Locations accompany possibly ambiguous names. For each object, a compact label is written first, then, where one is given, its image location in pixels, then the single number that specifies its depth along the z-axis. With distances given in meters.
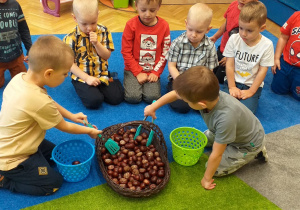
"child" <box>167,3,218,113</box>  2.08
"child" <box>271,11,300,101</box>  2.41
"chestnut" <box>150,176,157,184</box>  1.63
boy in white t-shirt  2.03
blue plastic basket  1.60
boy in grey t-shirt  1.36
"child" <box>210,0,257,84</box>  2.45
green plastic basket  1.75
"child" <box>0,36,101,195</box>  1.33
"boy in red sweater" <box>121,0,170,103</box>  2.26
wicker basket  1.53
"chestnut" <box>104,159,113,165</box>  1.69
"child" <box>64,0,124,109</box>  2.07
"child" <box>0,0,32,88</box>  2.08
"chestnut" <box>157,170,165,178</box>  1.66
